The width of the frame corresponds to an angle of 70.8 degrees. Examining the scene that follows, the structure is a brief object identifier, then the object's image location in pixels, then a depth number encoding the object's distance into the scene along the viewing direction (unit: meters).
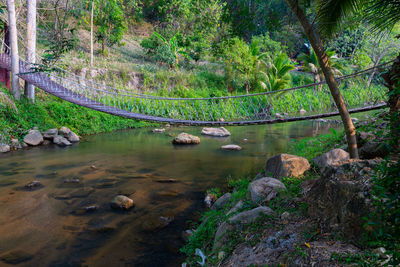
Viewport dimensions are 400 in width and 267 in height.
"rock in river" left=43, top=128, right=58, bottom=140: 6.95
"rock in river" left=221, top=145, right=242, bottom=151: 6.55
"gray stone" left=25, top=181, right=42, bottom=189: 3.94
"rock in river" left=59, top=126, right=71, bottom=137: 7.38
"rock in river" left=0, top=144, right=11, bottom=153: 5.83
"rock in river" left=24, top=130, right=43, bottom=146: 6.47
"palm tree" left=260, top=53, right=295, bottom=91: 11.45
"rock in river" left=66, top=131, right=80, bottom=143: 7.27
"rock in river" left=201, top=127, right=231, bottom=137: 8.66
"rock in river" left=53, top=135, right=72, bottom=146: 6.84
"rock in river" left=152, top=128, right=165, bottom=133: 9.37
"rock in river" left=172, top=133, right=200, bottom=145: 7.24
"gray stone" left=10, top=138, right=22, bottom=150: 6.12
